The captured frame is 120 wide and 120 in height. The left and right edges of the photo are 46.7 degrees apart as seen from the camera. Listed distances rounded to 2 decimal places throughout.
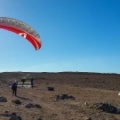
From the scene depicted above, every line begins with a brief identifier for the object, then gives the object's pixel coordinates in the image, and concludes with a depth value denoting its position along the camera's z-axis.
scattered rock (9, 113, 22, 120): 7.22
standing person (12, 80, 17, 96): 13.33
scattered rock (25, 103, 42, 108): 9.43
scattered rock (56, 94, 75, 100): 12.32
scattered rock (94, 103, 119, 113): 9.55
